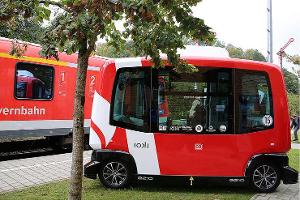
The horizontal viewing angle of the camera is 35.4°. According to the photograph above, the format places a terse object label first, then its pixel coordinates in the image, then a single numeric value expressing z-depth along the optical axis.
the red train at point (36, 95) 12.17
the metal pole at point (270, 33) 14.02
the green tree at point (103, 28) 4.40
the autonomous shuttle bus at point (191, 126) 8.49
